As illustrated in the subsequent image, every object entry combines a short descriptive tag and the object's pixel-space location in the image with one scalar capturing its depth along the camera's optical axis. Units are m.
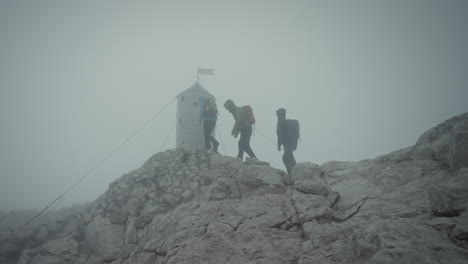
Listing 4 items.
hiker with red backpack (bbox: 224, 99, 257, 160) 11.88
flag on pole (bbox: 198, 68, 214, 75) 22.08
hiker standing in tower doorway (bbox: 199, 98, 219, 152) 14.09
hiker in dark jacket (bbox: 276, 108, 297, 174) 10.91
